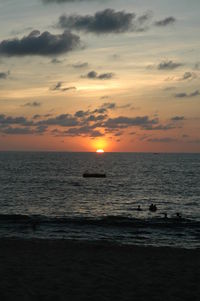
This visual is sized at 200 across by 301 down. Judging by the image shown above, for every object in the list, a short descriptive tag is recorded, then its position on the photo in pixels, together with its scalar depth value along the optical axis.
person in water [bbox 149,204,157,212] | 49.36
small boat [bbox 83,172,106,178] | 114.11
